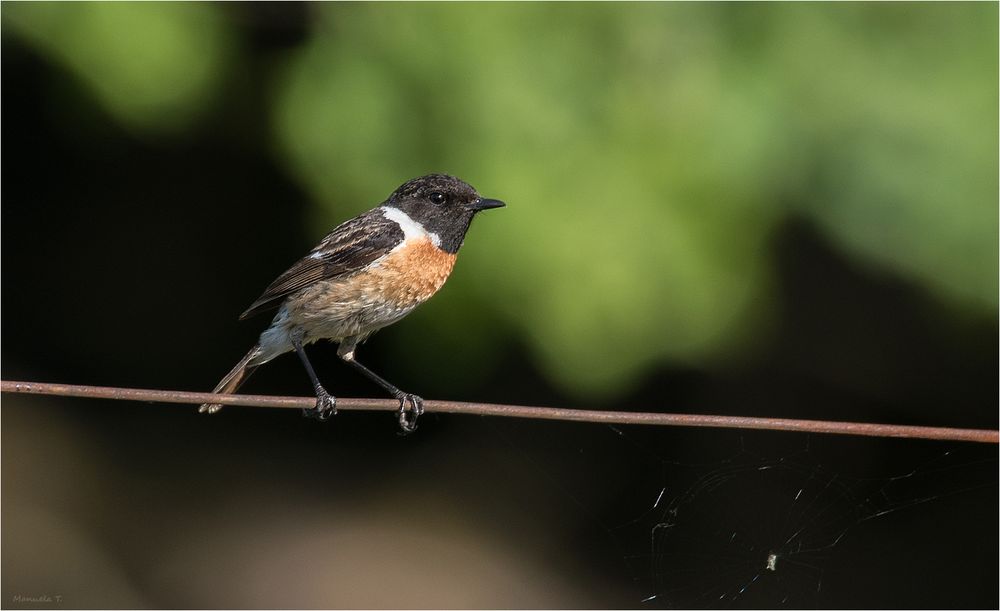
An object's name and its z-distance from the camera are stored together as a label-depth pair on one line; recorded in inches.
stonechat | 368.8
